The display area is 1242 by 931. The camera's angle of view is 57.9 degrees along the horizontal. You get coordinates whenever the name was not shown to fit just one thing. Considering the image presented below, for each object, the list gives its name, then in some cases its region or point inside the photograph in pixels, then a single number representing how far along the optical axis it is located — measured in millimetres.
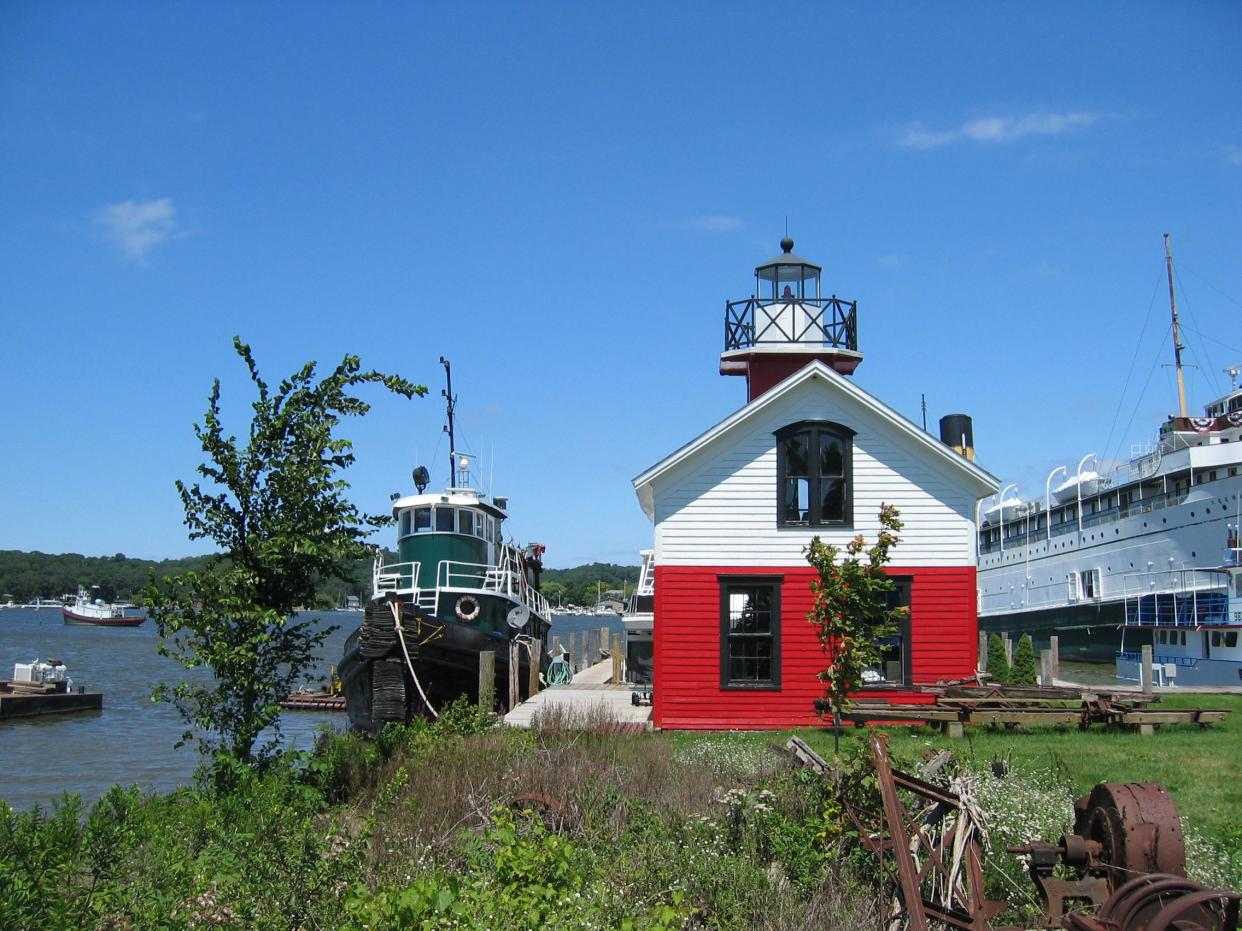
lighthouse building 18750
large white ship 47438
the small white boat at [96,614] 129625
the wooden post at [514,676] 22484
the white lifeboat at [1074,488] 58469
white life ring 25969
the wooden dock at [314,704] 36875
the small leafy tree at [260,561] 12148
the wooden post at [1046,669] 25828
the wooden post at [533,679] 25611
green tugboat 21141
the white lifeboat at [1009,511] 67312
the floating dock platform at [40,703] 31406
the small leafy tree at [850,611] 12438
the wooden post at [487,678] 20531
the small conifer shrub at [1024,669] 25203
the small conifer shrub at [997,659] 26844
